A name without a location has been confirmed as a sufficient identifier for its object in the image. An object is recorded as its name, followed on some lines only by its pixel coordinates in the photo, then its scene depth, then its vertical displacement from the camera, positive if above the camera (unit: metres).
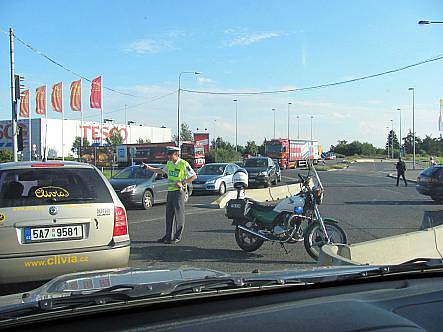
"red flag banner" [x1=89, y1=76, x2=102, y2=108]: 36.84 +4.83
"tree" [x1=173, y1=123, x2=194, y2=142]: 96.91 +4.94
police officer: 9.13 -0.77
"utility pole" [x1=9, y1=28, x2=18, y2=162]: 19.12 +2.20
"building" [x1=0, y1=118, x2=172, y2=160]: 76.19 +4.25
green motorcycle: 7.63 -1.03
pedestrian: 27.25 -0.62
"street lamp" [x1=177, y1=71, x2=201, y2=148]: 38.57 +2.51
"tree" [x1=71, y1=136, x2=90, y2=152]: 75.94 +2.21
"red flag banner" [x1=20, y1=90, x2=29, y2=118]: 35.56 +3.93
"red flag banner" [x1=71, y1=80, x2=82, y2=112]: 37.31 +4.80
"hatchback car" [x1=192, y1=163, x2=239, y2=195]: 21.48 -0.94
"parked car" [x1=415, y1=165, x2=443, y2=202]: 17.05 -0.91
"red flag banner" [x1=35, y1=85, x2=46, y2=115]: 37.84 +4.49
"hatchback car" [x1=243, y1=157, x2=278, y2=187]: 27.48 -0.80
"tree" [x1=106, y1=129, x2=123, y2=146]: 82.59 +3.43
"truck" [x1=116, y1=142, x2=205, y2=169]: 48.72 +0.40
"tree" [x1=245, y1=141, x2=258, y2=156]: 93.62 +1.97
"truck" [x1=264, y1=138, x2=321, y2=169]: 52.76 +0.65
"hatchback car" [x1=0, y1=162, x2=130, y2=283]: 5.14 -0.71
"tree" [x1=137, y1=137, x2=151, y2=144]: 93.35 +3.51
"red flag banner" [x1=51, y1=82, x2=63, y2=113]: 37.84 +4.65
